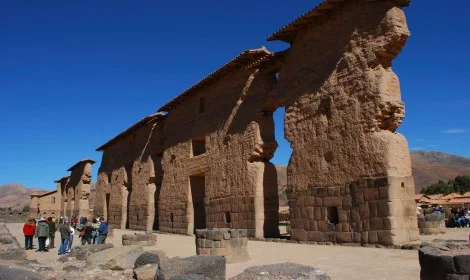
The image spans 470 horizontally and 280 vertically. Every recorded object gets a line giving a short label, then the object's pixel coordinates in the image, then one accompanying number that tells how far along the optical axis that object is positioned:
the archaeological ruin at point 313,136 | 11.18
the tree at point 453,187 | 45.72
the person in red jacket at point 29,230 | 14.70
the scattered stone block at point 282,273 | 5.53
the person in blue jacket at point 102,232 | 14.66
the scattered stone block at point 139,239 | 14.53
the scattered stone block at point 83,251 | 11.97
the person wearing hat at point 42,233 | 14.42
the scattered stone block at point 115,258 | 9.84
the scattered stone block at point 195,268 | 6.57
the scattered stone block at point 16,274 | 5.10
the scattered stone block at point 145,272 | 8.41
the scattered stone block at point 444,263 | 4.55
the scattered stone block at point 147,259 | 9.20
